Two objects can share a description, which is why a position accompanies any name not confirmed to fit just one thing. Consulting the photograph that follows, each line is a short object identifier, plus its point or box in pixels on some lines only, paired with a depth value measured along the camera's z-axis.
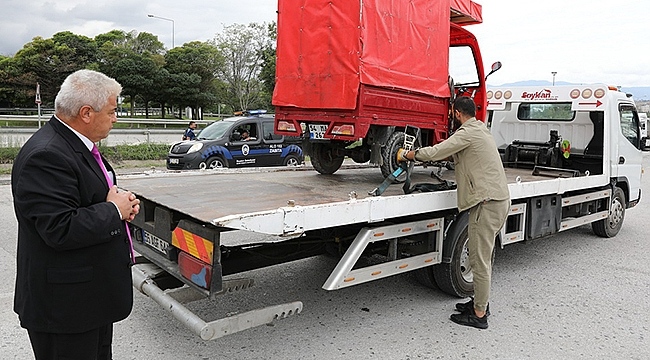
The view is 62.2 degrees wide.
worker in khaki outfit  4.61
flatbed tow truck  3.63
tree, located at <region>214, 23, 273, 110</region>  38.09
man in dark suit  2.31
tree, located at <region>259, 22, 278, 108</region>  30.89
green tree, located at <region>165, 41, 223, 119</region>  37.62
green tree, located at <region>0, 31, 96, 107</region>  35.00
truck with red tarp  5.54
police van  12.73
